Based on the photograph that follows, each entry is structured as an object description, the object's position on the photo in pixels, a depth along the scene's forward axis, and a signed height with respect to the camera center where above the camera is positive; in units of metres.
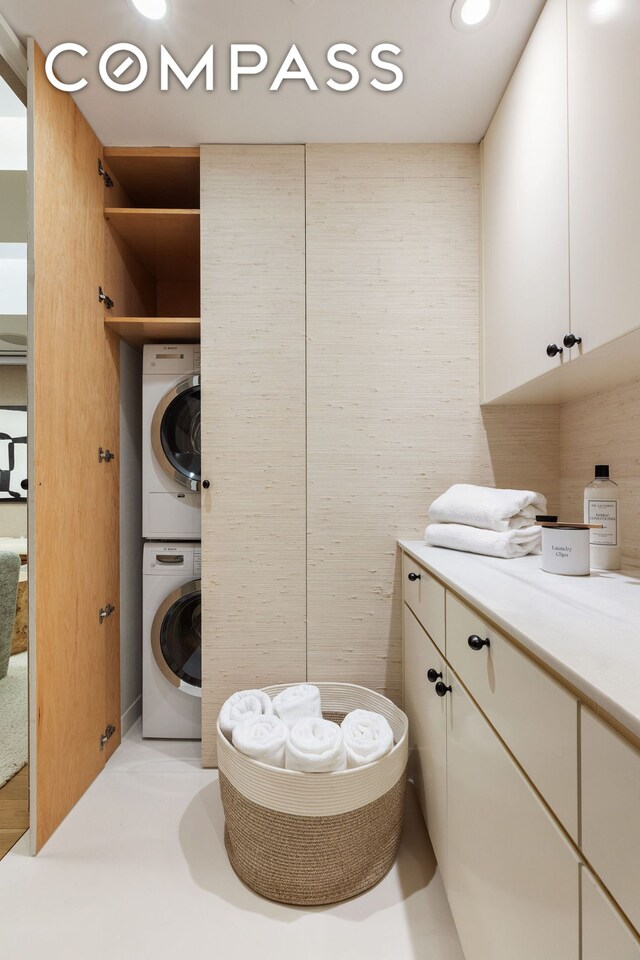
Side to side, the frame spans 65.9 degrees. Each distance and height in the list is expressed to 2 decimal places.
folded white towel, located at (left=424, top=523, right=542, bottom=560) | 1.52 -0.20
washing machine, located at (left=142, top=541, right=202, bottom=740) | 2.18 -0.76
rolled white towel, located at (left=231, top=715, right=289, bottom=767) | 1.38 -0.75
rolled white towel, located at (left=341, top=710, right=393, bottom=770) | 1.39 -0.78
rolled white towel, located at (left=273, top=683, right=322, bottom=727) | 1.67 -0.78
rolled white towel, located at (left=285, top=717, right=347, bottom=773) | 1.32 -0.74
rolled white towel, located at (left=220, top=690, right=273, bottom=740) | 1.56 -0.77
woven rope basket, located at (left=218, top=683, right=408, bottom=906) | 1.31 -0.96
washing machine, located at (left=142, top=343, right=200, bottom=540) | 2.21 +0.13
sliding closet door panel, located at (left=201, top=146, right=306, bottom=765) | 1.97 +0.23
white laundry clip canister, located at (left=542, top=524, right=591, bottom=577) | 1.23 -0.19
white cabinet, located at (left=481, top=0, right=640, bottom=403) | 0.99 +0.67
